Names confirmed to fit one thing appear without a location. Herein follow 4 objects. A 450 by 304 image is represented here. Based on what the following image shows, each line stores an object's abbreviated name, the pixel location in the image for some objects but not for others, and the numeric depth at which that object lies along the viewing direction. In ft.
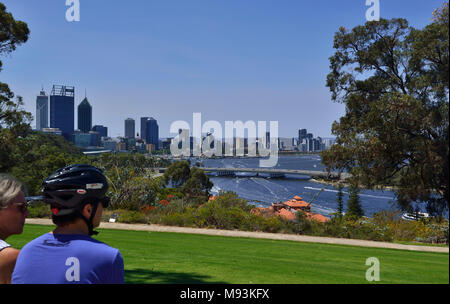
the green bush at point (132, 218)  48.88
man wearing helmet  5.56
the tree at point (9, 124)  64.59
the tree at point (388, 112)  22.66
